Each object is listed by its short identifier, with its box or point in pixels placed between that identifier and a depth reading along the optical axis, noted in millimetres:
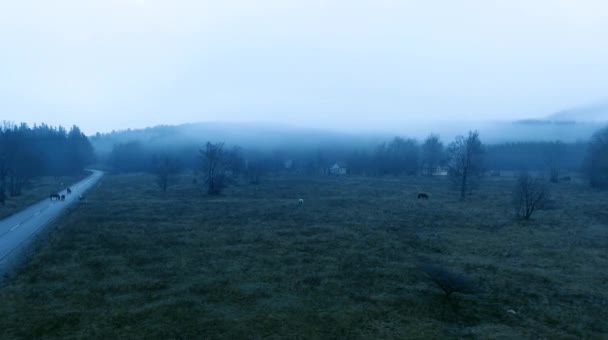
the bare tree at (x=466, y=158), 54653
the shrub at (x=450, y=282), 15086
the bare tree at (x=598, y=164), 64438
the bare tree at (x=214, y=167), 54000
